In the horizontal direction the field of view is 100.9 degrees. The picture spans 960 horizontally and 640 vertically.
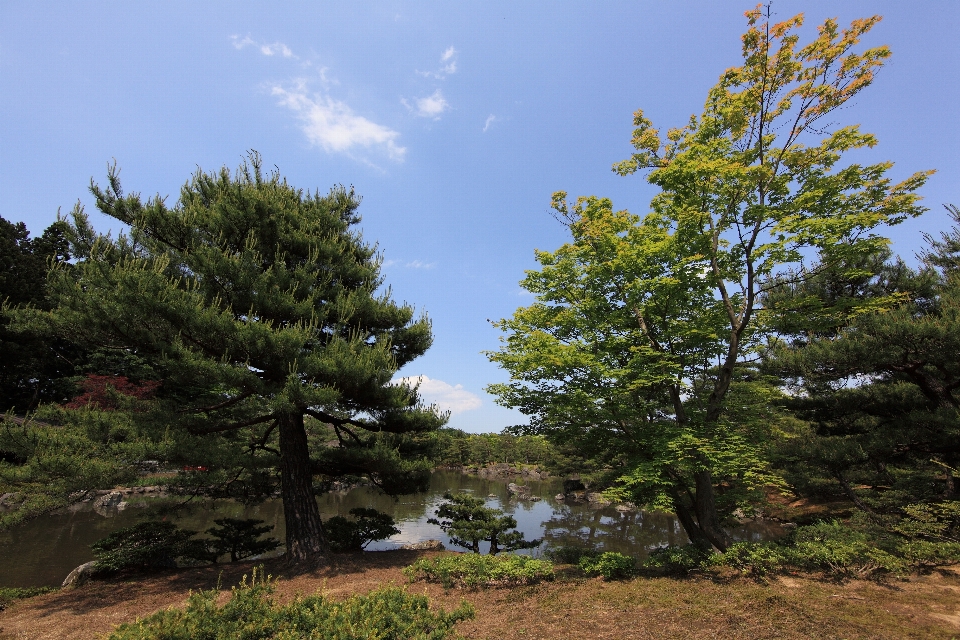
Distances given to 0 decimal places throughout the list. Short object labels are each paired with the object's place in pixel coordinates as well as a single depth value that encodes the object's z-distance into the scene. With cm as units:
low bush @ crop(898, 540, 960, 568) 655
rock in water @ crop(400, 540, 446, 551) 1147
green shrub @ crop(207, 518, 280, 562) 992
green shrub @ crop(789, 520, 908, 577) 620
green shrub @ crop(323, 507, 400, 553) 1095
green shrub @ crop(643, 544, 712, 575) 686
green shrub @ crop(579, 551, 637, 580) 698
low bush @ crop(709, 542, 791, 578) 648
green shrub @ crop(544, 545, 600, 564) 868
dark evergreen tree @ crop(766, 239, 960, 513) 877
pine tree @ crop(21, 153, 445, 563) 710
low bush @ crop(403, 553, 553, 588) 713
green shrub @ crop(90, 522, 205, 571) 853
